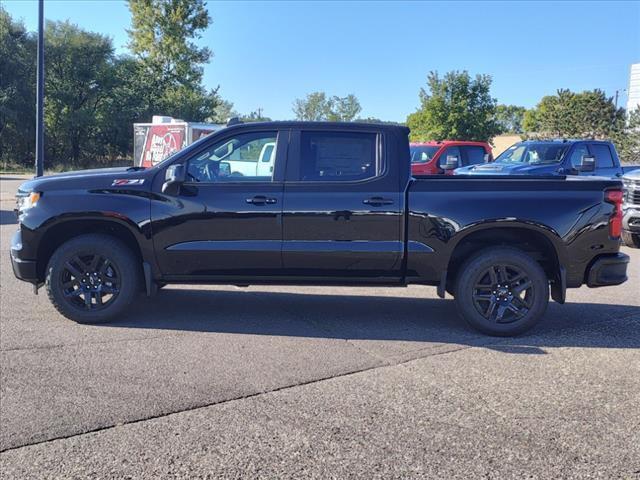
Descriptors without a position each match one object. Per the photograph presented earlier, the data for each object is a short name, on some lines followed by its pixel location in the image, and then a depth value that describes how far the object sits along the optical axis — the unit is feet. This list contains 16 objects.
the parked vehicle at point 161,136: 66.44
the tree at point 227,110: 327.49
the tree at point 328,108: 256.93
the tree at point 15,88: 129.59
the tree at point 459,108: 110.73
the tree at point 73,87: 138.92
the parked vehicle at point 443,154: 57.00
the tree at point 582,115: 134.00
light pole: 51.83
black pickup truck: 18.38
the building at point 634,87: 139.64
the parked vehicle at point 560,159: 43.80
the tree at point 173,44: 155.53
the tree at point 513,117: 348.79
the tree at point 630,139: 110.01
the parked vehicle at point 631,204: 36.11
